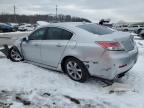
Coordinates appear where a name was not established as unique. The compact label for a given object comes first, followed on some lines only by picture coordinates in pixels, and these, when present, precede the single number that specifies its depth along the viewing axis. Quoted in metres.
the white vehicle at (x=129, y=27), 18.63
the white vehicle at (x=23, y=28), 18.28
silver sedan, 2.61
